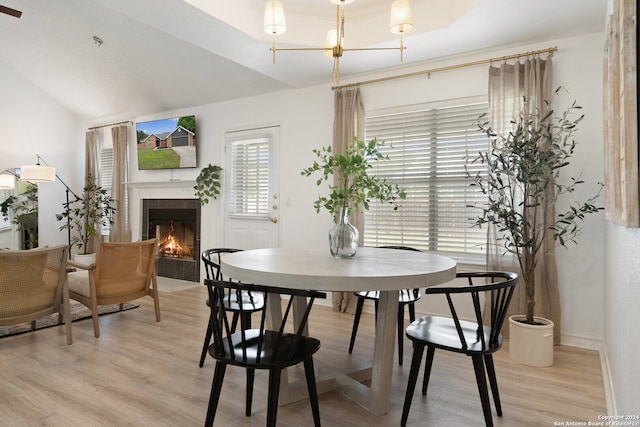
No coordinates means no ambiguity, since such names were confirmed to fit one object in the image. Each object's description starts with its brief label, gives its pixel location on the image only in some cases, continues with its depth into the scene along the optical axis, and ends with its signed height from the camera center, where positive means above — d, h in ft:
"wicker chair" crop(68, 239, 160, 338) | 11.56 -2.03
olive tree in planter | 9.85 +0.32
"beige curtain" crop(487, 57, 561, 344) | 11.16 +2.76
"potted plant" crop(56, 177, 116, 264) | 22.66 -0.30
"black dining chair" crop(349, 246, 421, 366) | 9.27 -2.45
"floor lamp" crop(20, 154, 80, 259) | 19.29 +1.72
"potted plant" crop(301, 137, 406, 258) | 7.55 +0.22
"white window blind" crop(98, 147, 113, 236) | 23.44 +2.21
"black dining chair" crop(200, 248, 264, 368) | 8.55 -2.12
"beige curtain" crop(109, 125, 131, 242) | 21.95 +1.25
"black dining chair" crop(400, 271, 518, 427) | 6.32 -2.18
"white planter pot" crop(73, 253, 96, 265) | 22.22 -2.70
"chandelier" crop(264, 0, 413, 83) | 7.79 +3.65
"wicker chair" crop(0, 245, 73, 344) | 9.84 -1.94
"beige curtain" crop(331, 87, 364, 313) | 14.49 +2.94
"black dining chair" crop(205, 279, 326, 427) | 5.75 -2.15
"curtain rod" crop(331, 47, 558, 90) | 11.42 +4.46
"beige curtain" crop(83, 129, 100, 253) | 23.65 +3.01
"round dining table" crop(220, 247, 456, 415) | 6.01 -1.05
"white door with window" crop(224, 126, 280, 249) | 17.21 +0.84
